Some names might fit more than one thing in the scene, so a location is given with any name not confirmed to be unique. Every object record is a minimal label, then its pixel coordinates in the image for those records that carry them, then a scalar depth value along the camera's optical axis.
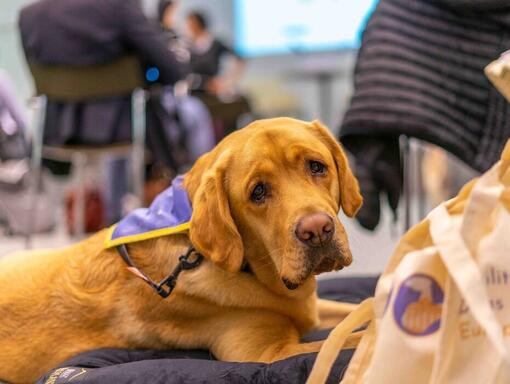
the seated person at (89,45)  4.07
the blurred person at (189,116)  5.51
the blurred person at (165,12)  6.09
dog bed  1.55
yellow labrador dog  1.64
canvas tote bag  1.13
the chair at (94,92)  4.10
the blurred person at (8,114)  5.45
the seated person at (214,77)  6.46
